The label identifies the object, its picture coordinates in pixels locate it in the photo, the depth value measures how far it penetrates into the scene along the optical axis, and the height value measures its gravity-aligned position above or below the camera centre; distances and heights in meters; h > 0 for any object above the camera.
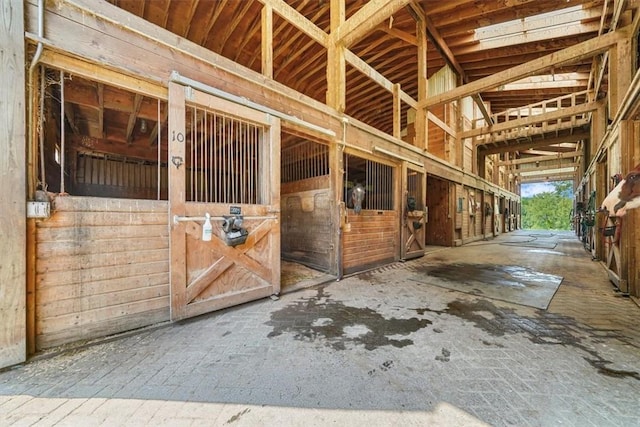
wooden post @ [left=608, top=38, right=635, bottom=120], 4.53 +2.75
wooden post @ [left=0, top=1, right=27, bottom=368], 1.73 +0.19
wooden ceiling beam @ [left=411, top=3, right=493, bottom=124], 6.69 +5.66
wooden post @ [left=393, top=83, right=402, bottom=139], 5.71 +2.46
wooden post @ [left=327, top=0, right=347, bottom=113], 4.31 +2.75
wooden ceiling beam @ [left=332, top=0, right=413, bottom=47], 3.55 +3.10
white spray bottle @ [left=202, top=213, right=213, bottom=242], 2.56 -0.19
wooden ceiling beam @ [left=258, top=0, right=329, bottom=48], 3.50 +3.11
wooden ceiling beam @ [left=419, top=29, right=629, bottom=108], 4.66 +3.19
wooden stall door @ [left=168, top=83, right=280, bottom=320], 2.50 -0.19
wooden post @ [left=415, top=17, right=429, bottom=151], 6.69 +3.60
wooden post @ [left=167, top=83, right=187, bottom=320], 2.46 +0.19
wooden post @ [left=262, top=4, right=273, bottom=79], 3.40 +2.50
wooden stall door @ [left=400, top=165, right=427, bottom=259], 5.90 -0.07
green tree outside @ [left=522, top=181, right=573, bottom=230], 24.12 +0.36
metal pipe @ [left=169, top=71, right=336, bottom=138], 2.53 +1.41
